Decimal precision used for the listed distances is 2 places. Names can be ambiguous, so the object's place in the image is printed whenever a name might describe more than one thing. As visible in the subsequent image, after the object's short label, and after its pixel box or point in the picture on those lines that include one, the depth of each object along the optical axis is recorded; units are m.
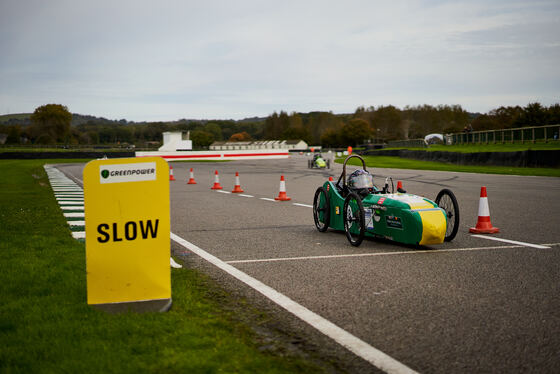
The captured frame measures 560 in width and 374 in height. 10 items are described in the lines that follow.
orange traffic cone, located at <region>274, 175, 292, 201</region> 15.41
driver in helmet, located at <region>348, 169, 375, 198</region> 8.77
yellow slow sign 4.59
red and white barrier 62.91
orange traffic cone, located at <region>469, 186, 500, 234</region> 9.15
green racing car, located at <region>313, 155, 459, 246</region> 7.46
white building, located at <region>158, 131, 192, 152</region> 89.00
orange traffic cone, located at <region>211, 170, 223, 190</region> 20.16
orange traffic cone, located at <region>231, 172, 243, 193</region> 18.50
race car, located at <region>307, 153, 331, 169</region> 36.12
